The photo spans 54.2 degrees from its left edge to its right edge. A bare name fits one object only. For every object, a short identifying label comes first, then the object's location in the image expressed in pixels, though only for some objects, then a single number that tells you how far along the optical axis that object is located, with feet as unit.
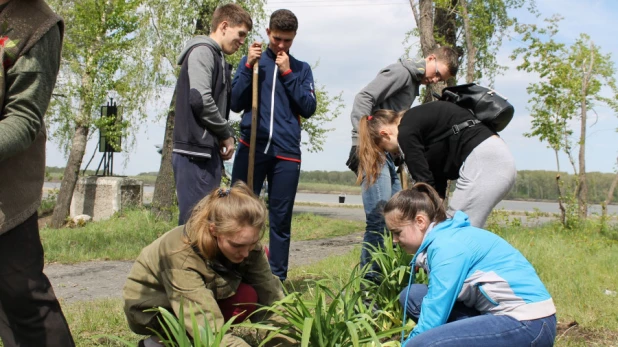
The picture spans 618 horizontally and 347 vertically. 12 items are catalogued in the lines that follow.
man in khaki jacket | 7.74
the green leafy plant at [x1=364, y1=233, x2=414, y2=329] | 12.43
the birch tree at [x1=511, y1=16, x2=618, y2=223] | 42.80
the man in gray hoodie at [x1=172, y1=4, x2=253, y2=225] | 13.05
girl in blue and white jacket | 8.91
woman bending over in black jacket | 12.32
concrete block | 48.21
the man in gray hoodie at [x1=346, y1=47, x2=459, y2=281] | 14.67
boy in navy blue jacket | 15.08
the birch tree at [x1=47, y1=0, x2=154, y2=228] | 43.73
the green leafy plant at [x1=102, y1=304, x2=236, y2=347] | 8.00
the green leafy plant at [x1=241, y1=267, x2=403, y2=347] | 8.92
